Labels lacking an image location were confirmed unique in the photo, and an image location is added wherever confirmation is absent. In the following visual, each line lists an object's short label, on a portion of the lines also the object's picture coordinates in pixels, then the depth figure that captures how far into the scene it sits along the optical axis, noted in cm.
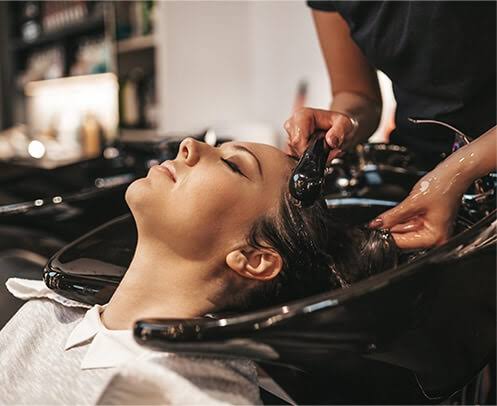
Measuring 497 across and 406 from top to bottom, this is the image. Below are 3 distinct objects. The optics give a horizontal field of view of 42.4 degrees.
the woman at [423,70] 112
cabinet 354
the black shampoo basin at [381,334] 65
